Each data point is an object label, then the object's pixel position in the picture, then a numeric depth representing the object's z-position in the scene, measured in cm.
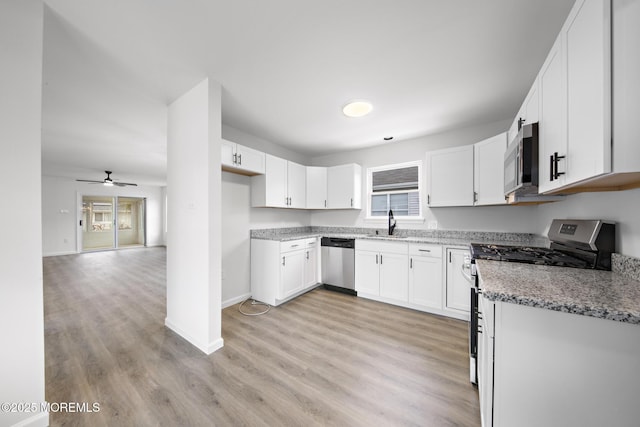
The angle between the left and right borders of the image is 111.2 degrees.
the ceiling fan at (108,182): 638
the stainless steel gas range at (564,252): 129
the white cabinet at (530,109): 148
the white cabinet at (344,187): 386
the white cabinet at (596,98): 80
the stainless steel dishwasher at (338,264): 345
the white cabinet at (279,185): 330
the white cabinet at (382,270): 302
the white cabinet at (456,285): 261
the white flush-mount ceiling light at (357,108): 242
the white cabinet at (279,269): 307
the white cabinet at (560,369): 77
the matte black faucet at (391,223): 356
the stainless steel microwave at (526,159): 141
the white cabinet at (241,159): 270
